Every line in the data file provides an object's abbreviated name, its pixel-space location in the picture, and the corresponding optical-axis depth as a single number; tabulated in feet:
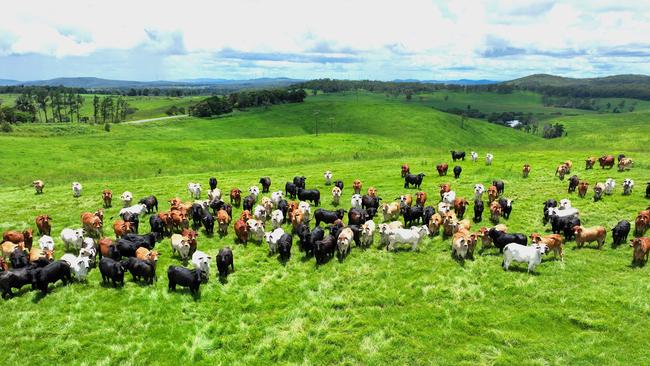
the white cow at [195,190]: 102.70
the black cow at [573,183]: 98.12
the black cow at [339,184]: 107.45
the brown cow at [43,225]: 76.13
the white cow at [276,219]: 77.97
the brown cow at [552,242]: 59.88
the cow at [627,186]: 92.22
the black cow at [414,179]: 109.19
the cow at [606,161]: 125.39
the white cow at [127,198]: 94.22
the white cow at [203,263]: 57.77
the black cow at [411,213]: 77.87
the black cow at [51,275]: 53.42
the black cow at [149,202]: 89.30
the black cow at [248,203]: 88.84
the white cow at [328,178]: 117.29
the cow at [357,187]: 104.58
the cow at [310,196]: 95.23
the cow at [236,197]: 95.91
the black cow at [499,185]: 98.22
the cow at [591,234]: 63.77
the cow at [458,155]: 156.35
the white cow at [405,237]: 66.28
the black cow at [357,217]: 75.15
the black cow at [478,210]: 79.61
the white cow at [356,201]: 88.38
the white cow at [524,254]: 56.75
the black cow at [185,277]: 53.83
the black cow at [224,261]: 58.70
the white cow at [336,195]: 94.63
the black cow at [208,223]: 75.46
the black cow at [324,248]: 62.59
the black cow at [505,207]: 80.28
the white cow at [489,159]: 145.18
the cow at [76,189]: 109.45
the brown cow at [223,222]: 75.92
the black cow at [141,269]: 55.88
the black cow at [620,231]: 63.62
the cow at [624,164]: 118.62
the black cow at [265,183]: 109.60
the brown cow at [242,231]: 71.36
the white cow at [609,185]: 92.53
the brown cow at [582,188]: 92.73
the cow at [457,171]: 122.31
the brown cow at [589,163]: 127.75
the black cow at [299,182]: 108.94
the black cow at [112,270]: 55.16
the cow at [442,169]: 126.62
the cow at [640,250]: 56.48
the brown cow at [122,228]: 70.95
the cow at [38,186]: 118.01
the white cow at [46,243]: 65.67
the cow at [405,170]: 124.26
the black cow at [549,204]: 81.08
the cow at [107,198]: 97.09
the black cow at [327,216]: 78.64
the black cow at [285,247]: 64.49
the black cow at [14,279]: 52.47
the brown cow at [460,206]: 81.40
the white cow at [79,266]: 56.49
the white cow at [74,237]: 68.13
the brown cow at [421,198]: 89.81
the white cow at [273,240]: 67.46
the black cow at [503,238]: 63.18
